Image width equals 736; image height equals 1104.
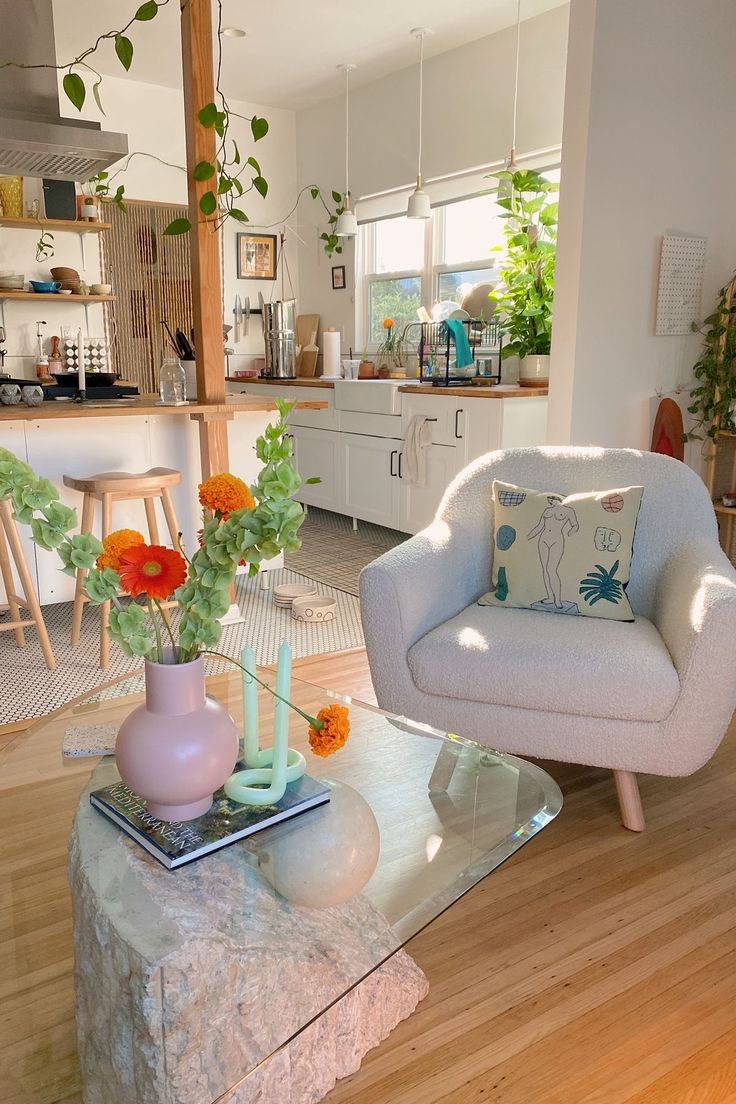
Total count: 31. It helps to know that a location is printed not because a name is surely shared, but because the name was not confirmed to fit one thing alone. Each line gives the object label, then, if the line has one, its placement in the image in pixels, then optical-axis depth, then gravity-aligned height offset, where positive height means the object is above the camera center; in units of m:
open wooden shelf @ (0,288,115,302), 5.21 +0.30
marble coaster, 1.50 -0.66
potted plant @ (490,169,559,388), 4.32 +0.40
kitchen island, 3.25 -0.36
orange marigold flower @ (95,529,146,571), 1.08 -0.24
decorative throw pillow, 2.19 -0.49
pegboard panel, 3.79 +0.29
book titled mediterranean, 1.16 -0.64
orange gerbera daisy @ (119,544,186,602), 1.06 -0.26
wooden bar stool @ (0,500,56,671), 3.03 -0.81
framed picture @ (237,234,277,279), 6.34 +0.65
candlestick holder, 1.29 -0.62
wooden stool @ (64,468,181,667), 3.11 -0.51
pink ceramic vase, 1.13 -0.49
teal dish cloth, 4.46 +0.04
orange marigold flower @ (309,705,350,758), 1.21 -0.51
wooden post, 3.09 +0.35
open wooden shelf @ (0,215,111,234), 5.18 +0.72
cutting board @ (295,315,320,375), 6.25 +0.08
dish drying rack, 4.51 -0.01
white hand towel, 4.50 -0.50
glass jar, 3.43 -0.13
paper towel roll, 5.83 -0.02
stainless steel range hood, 3.52 +0.92
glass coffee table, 1.00 -0.69
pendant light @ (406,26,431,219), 4.88 +0.78
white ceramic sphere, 1.12 -0.66
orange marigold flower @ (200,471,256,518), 1.09 -0.18
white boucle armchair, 1.86 -0.65
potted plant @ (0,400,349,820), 1.07 -0.29
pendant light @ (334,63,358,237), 5.54 +0.77
